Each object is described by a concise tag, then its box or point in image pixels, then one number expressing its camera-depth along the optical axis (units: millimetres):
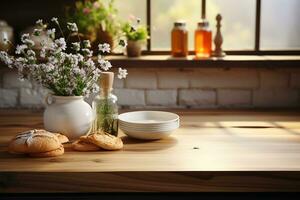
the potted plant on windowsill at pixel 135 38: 2283
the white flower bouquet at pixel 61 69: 1630
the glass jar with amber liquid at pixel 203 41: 2316
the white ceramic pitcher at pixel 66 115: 1666
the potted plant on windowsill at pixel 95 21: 2262
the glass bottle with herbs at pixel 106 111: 1726
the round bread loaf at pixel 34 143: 1498
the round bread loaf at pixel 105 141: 1581
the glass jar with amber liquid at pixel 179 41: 2313
